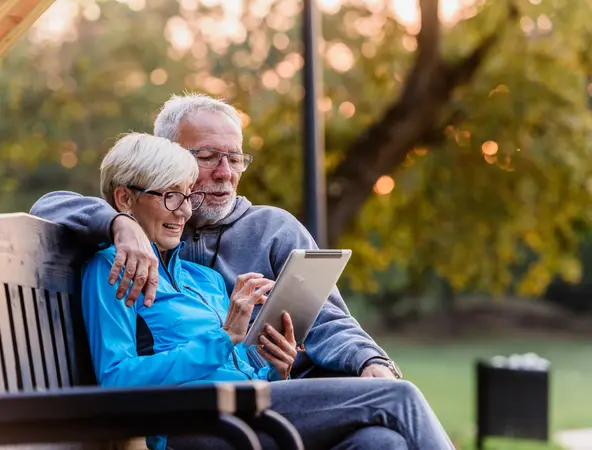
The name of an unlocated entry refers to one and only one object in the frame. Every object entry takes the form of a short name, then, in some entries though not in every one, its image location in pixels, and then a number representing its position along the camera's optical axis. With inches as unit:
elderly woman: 168.3
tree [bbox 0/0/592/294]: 633.7
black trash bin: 683.6
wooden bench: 115.2
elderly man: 202.8
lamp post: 527.7
